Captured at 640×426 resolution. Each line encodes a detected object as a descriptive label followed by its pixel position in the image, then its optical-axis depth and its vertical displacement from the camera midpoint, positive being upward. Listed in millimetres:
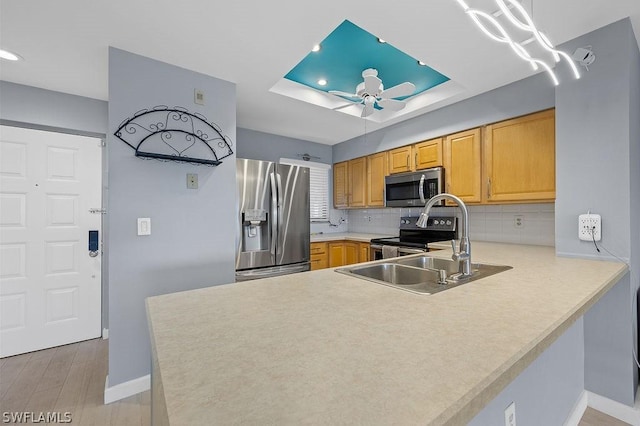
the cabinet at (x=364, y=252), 3582 -494
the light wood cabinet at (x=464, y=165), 2695 +503
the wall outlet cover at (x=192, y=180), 2227 +278
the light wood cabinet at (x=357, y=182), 4045 +487
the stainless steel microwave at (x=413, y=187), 3025 +323
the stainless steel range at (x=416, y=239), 3014 -303
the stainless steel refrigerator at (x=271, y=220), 2670 -55
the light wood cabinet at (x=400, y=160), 3379 +691
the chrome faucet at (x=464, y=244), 1382 -154
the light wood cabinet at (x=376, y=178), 3741 +515
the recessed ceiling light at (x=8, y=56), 1962 +1159
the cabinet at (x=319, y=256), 3633 -561
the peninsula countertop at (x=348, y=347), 449 -312
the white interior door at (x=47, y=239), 2457 -230
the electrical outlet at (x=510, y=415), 1066 -793
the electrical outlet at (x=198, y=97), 2238 +964
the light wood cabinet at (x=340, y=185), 4400 +486
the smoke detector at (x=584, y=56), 1665 +975
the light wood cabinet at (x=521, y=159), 2225 +484
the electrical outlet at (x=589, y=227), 1714 -82
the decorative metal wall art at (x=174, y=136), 1988 +606
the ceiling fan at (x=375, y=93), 2191 +1030
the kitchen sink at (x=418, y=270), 1329 -315
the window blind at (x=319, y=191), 4453 +387
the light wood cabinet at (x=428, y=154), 3047 +696
